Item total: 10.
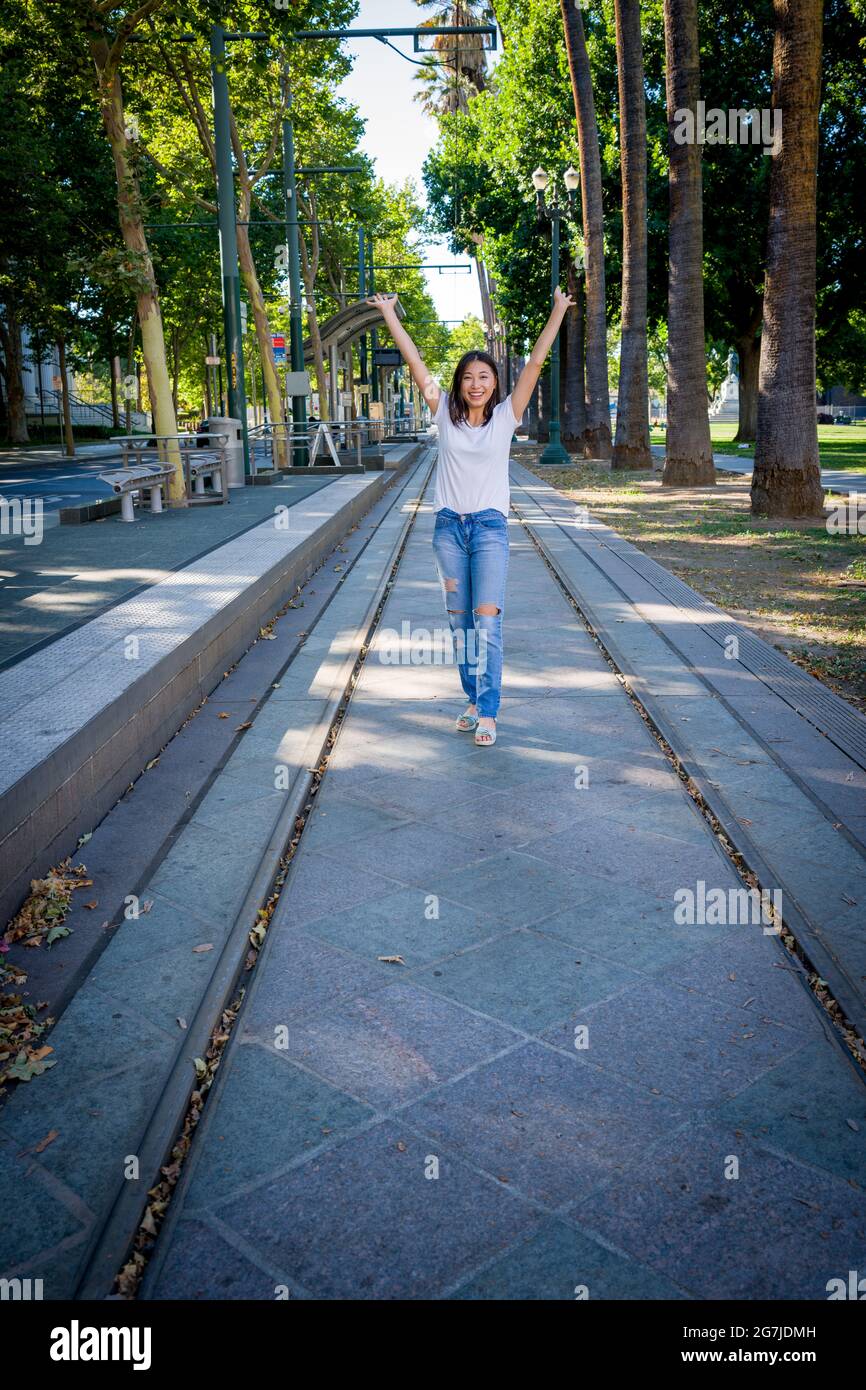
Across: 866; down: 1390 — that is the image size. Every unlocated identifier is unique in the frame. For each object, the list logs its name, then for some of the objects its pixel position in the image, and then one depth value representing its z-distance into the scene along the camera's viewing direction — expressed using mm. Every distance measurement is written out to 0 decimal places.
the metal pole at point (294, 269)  24844
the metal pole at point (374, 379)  54844
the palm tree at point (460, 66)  46375
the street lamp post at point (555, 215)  26672
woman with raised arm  5520
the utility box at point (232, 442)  20812
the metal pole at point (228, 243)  18672
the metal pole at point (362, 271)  44406
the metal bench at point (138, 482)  13992
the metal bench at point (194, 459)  16797
